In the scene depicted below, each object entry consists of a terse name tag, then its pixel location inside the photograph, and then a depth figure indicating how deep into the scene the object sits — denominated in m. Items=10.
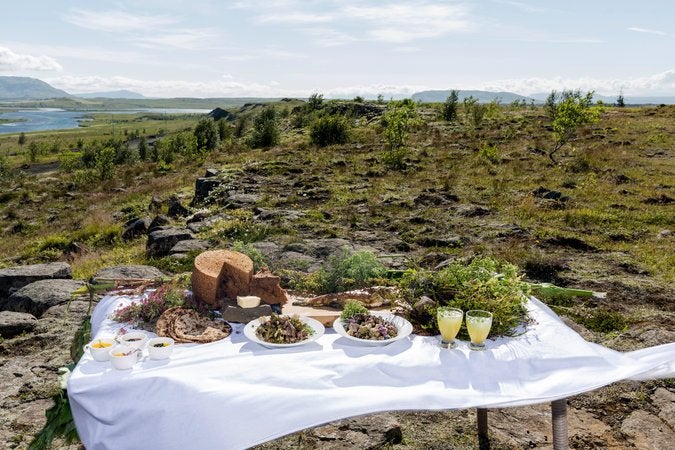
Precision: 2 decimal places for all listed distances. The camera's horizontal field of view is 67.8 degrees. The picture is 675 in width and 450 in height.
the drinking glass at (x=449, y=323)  3.02
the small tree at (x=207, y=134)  53.12
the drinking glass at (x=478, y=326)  3.00
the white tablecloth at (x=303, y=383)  2.54
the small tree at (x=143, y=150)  65.52
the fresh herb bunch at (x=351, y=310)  3.38
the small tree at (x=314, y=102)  61.97
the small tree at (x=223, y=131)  66.00
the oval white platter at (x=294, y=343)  3.04
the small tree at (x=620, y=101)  58.88
